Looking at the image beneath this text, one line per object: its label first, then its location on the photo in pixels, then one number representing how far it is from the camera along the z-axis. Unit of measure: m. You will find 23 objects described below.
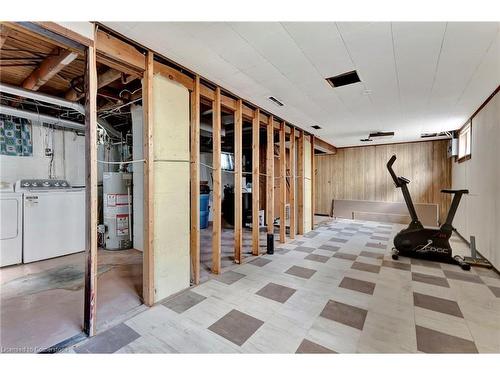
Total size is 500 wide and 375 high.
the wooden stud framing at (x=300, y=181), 5.33
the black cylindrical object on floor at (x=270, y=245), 3.90
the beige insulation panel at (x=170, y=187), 2.29
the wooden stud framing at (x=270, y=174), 4.19
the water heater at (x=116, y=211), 4.02
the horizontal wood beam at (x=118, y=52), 1.87
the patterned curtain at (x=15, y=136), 3.66
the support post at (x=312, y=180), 6.03
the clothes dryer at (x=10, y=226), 3.14
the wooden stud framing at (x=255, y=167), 3.84
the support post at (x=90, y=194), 1.76
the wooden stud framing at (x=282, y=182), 4.40
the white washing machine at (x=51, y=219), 3.36
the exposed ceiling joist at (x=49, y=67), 2.10
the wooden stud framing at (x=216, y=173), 3.00
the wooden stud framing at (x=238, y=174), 3.39
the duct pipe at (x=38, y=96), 2.43
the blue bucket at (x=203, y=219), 6.02
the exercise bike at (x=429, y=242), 3.46
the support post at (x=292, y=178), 5.00
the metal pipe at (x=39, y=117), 3.23
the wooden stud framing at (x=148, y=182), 2.19
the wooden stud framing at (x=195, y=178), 2.69
